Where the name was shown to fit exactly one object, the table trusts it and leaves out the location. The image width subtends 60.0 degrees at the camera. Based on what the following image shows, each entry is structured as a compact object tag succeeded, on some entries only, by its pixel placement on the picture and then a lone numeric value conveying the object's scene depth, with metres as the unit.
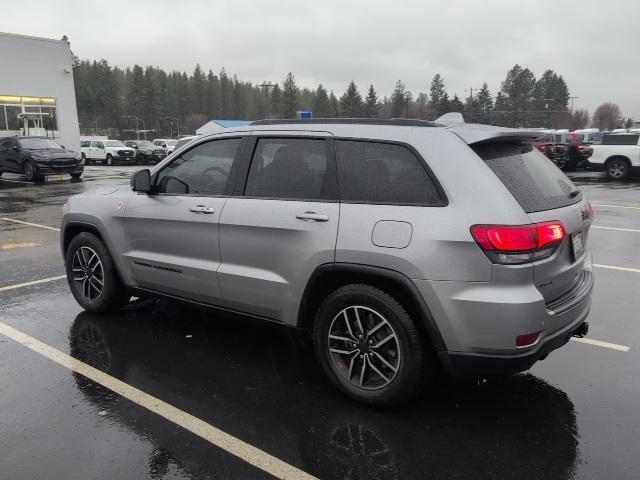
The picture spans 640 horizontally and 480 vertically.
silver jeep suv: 3.05
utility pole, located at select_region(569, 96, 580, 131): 107.06
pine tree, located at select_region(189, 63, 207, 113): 133.25
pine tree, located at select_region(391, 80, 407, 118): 97.75
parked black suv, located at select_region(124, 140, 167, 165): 36.44
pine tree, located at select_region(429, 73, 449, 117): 84.94
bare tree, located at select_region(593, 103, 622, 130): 130.62
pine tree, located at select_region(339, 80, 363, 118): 95.26
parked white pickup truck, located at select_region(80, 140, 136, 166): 35.75
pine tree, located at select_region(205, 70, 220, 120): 135.38
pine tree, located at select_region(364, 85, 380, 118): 100.75
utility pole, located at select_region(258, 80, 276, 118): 130.62
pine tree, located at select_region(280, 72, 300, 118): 86.38
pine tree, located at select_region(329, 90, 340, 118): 101.69
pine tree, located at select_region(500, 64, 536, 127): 94.12
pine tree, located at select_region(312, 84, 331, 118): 103.38
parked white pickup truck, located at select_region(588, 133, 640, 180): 21.02
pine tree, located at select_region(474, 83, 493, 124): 93.62
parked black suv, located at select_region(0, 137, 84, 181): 20.41
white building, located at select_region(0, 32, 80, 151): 27.62
